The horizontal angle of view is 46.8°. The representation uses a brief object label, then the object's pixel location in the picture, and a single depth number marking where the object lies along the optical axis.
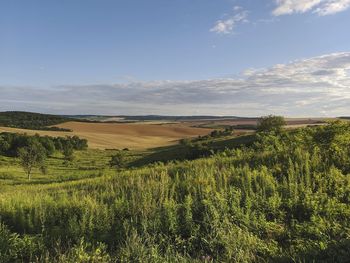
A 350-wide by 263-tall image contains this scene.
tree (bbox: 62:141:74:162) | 74.21
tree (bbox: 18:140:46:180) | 55.16
